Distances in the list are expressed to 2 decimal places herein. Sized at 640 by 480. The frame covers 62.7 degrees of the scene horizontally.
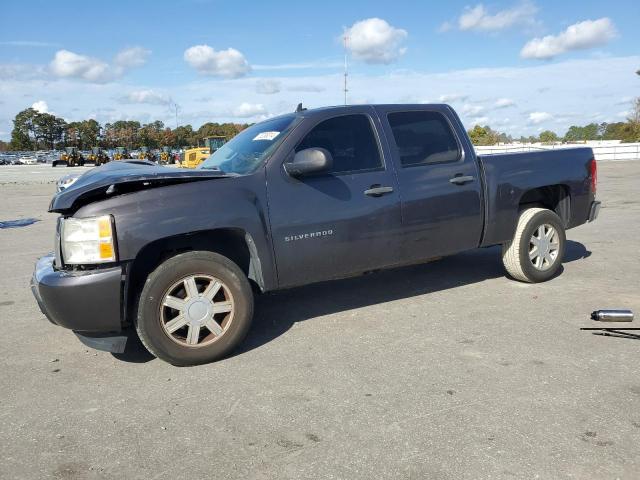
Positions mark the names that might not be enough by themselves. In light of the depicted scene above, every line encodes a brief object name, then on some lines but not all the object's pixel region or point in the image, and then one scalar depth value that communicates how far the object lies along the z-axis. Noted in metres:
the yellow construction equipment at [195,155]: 28.69
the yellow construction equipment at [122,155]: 49.94
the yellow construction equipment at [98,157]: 52.32
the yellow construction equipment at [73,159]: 49.84
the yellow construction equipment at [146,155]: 48.97
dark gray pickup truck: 3.44
